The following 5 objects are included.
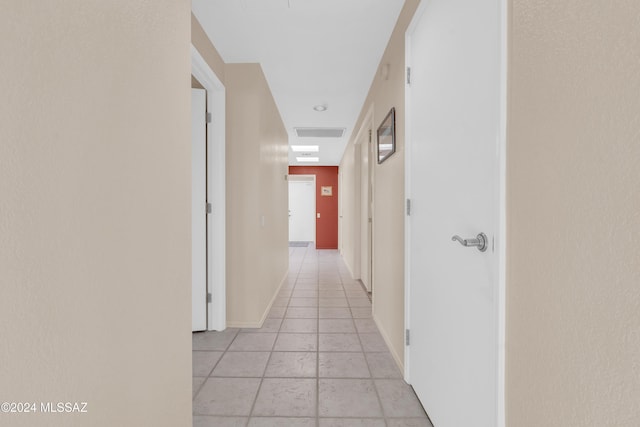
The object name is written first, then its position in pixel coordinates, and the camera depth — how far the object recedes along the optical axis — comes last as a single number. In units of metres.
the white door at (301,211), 9.61
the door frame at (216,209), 2.57
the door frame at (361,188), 3.40
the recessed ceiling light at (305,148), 5.73
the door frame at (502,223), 0.87
